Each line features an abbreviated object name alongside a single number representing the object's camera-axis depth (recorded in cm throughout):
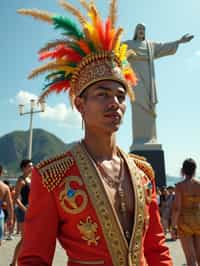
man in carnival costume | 135
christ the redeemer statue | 1304
